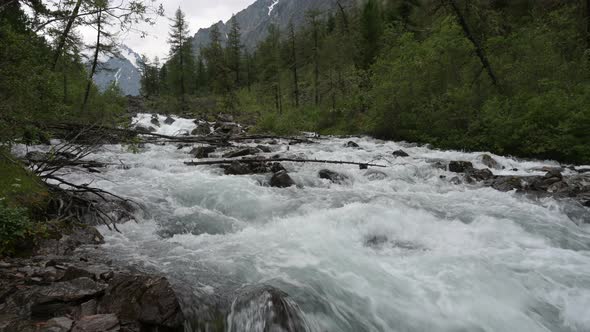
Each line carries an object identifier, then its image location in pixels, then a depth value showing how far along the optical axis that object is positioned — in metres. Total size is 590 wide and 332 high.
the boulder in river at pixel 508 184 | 10.60
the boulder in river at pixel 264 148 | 17.72
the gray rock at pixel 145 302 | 3.60
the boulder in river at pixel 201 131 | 28.31
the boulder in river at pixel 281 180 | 11.11
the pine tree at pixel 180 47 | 48.69
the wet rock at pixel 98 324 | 3.31
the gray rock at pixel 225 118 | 39.56
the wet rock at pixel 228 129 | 28.08
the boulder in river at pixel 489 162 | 13.85
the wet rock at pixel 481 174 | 12.01
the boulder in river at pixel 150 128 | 28.69
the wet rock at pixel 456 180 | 11.86
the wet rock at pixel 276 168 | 12.89
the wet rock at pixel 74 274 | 4.18
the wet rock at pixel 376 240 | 6.89
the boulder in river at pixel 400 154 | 16.61
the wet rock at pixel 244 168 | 12.32
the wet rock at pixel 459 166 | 13.15
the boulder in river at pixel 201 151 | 16.71
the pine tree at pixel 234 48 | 57.72
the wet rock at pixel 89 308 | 3.61
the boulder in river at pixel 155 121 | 33.39
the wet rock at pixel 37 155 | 10.91
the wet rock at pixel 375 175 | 12.54
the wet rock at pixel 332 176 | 12.15
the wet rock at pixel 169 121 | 35.17
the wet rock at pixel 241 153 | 16.03
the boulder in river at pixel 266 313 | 3.94
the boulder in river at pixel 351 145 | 19.77
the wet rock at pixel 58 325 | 3.24
